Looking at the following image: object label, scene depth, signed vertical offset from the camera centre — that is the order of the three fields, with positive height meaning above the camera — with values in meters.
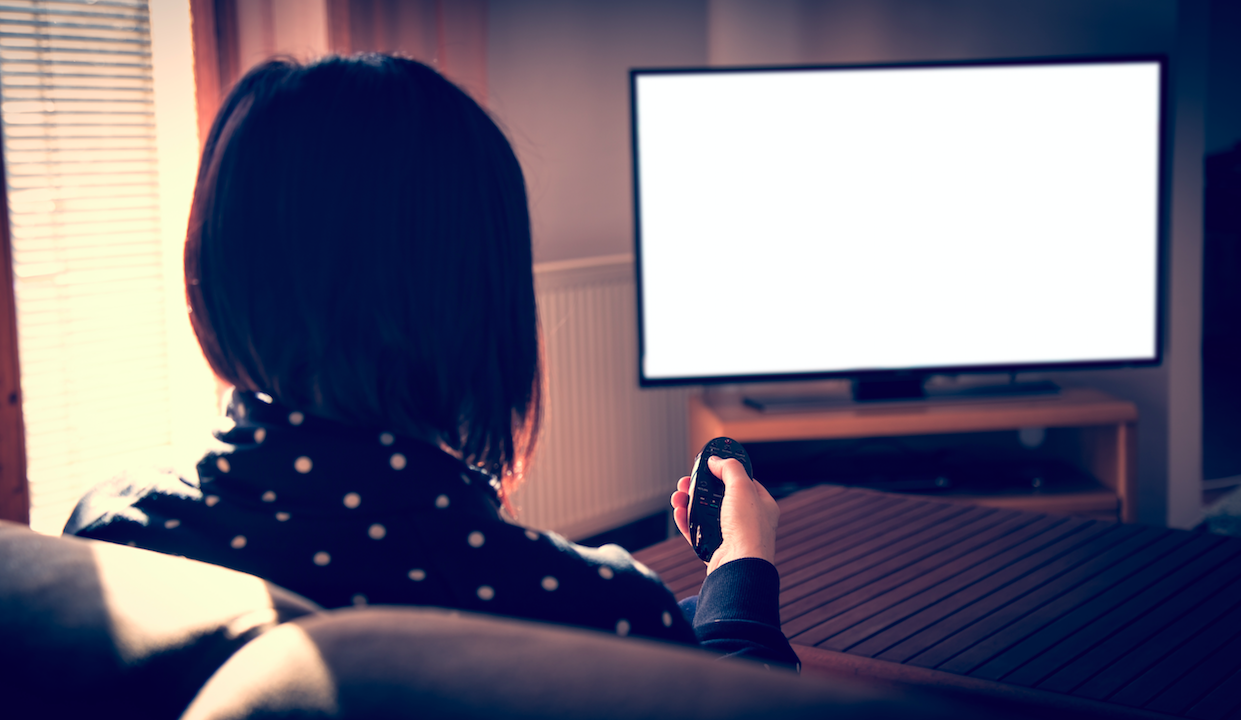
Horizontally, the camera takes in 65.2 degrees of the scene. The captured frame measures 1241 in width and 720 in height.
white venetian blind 2.02 +0.11
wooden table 1.12 -0.45
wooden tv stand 2.38 -0.37
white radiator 2.66 -0.40
